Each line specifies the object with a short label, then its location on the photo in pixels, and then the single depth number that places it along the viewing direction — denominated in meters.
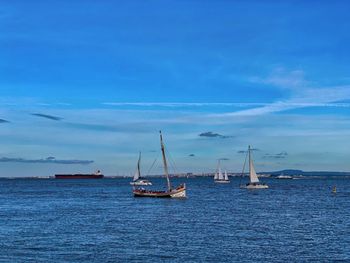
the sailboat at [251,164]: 197.38
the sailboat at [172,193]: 141.75
